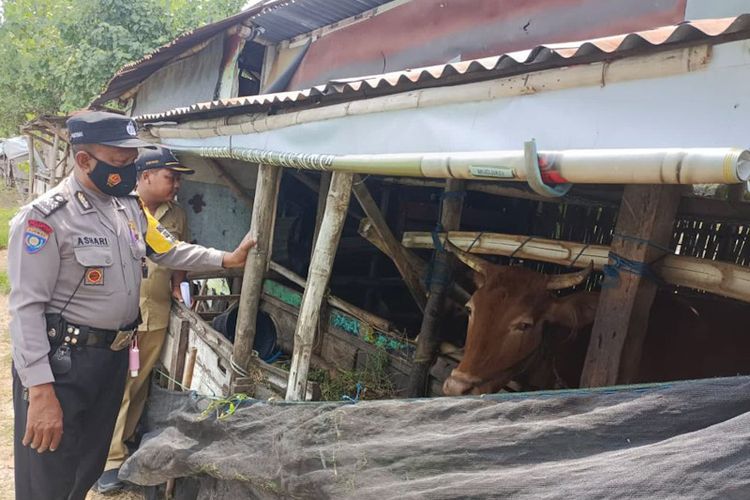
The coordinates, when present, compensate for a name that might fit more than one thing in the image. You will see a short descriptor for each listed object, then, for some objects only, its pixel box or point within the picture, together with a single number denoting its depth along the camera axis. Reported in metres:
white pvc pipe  1.27
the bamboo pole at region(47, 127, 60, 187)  13.21
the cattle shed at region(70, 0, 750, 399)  1.53
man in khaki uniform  4.25
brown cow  2.91
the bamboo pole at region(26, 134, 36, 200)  15.23
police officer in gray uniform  2.64
